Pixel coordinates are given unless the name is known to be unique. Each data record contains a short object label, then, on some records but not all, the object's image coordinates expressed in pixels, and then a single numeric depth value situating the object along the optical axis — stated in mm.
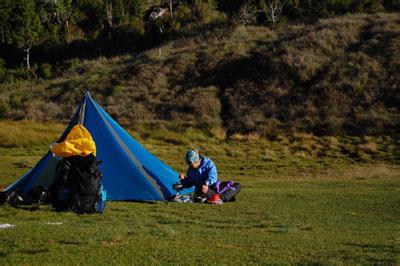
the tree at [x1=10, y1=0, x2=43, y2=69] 71062
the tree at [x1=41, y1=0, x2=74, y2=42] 83844
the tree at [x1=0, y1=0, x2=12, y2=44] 71625
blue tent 16016
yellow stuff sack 13344
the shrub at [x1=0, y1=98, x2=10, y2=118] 52594
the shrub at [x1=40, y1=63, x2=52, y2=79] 68188
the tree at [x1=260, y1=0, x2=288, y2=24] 66881
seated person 15779
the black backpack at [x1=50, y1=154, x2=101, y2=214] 12852
